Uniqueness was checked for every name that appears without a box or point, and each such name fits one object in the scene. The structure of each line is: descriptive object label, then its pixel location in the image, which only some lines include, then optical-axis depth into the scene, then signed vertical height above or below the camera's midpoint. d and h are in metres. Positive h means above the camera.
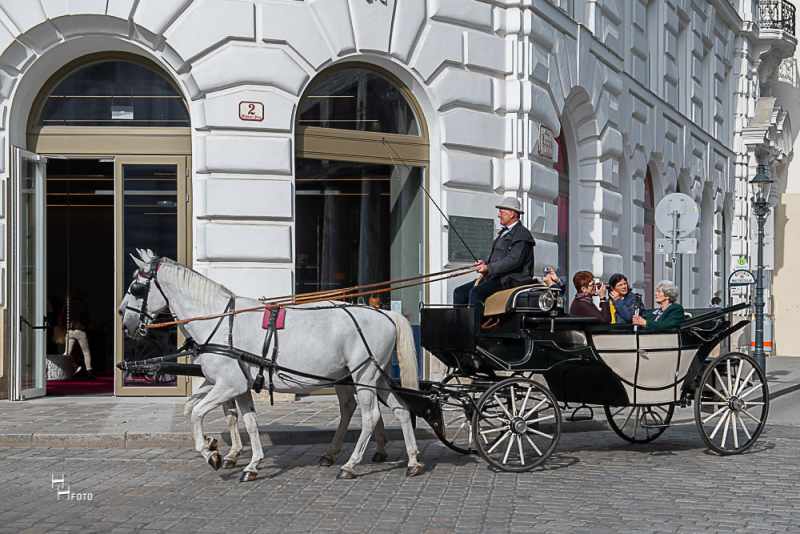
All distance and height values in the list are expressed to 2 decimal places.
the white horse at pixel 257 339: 9.16 -0.61
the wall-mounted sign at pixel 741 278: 22.63 -0.26
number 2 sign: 14.27 +1.87
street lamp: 20.55 +0.23
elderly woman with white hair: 10.54 -0.45
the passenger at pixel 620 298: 13.85 -0.41
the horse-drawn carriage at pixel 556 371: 9.54 -0.94
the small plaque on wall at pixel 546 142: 17.08 +1.81
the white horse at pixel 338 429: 9.60 -1.41
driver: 10.04 +0.02
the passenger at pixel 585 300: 11.31 -0.36
